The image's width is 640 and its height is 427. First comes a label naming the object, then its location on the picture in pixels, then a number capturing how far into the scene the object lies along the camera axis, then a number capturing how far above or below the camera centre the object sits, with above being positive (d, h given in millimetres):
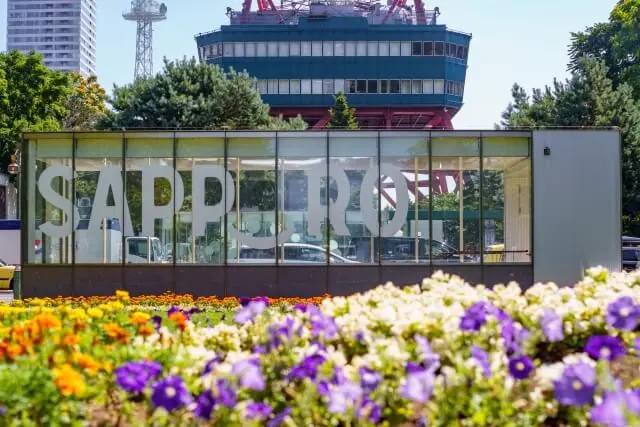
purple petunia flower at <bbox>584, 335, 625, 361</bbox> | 6238 -723
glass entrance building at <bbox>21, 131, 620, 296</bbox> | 24922 +569
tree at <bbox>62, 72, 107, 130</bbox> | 78312 +10540
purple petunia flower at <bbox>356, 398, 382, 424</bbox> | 5715 -1038
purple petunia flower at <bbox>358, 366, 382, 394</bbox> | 5926 -894
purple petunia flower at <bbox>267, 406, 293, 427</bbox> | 5747 -1096
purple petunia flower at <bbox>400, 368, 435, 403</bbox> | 5246 -829
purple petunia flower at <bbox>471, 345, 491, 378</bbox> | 5875 -760
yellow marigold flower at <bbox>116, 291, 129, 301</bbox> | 9922 -629
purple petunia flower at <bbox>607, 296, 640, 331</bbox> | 6848 -560
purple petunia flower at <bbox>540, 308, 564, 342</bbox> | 6900 -644
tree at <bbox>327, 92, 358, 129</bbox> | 68938 +8409
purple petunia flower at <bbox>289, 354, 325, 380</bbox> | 6301 -874
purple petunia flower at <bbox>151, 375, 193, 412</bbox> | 5871 -977
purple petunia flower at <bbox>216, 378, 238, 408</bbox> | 5727 -952
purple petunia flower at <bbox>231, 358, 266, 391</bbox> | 5762 -846
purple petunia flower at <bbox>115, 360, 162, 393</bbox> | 6105 -899
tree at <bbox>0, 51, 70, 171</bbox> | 61872 +8848
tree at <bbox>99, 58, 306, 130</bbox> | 50656 +6941
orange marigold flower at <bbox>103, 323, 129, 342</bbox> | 7312 -749
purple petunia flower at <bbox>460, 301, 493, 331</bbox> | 6730 -591
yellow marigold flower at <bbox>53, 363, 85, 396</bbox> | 5957 -911
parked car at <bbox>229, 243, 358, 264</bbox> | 24953 -546
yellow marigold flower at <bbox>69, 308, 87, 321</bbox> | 8836 -756
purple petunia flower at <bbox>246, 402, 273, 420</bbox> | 5738 -1041
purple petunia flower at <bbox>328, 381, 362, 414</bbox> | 5555 -939
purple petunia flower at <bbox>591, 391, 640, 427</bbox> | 4273 -774
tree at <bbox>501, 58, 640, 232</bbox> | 49281 +6431
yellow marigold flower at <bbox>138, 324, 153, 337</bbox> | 7754 -775
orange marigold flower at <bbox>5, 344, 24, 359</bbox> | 6867 -835
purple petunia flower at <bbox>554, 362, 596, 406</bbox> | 5238 -827
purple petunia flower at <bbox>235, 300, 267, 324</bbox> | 7121 -580
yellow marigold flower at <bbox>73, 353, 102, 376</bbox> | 6453 -871
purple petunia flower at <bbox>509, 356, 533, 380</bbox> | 6145 -844
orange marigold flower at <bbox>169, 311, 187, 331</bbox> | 8062 -718
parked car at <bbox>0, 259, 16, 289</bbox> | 36688 -1655
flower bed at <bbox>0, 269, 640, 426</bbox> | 5805 -874
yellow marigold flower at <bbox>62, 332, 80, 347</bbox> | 7172 -789
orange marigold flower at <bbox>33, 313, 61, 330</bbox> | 7621 -701
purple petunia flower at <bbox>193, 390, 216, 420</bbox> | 5828 -1034
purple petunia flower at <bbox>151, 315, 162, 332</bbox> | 8641 -782
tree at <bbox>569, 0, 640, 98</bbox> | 56094 +12171
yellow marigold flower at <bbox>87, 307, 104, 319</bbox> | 8857 -723
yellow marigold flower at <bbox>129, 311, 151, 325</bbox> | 7922 -695
